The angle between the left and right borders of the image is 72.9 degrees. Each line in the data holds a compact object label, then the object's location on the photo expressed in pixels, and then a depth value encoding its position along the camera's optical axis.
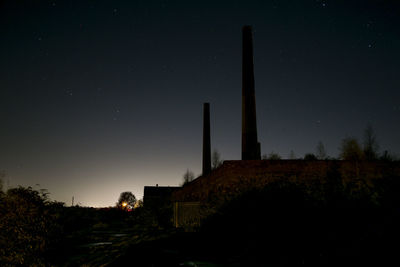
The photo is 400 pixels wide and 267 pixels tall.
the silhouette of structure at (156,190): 50.50
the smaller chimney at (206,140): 27.75
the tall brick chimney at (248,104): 18.33
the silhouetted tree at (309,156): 33.86
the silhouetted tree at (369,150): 30.62
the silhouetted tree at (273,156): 37.43
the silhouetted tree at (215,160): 46.92
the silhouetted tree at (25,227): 7.68
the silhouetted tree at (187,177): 56.22
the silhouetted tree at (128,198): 53.81
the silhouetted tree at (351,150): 29.55
